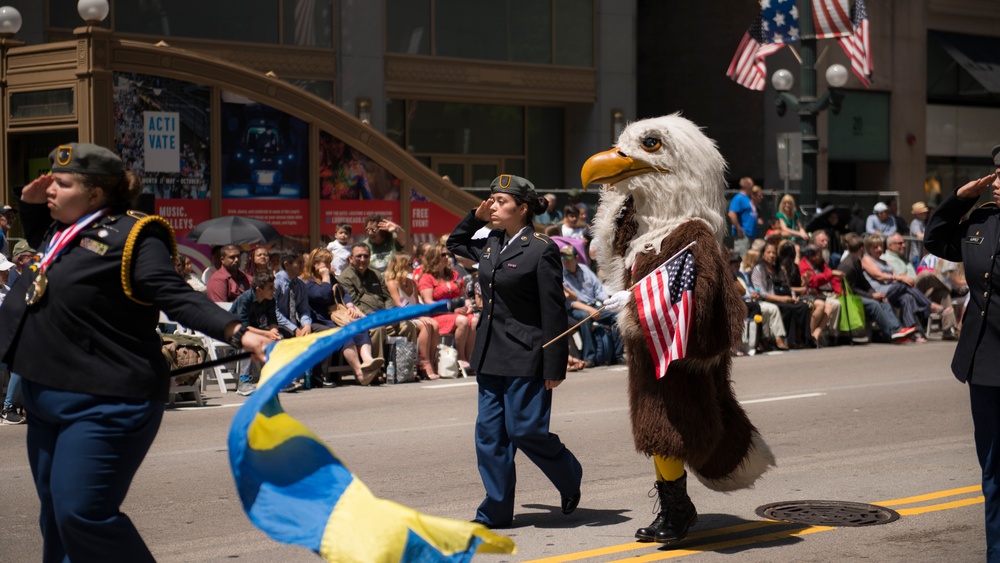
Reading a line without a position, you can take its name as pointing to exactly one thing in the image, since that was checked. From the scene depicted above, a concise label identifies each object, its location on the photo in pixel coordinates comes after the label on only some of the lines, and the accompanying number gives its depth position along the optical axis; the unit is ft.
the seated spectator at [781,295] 58.03
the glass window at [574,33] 87.86
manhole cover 23.08
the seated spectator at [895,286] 62.03
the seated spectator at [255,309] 42.83
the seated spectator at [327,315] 45.47
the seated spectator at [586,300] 51.49
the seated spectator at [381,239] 53.11
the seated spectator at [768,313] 57.41
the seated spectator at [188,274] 46.06
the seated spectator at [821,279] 59.72
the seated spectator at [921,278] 64.64
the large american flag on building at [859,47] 72.74
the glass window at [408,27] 80.38
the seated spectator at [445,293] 48.67
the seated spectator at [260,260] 44.61
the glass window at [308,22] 76.54
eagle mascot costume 20.89
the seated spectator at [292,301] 44.16
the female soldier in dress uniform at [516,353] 22.15
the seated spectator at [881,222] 78.69
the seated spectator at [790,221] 66.03
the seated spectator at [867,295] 60.75
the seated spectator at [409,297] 47.73
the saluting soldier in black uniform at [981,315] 18.52
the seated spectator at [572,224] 59.36
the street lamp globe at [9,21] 52.11
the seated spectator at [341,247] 51.26
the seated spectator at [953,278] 64.95
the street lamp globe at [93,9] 49.65
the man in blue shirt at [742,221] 67.56
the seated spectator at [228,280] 46.06
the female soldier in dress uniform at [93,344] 14.74
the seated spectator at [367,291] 46.60
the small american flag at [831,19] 68.54
